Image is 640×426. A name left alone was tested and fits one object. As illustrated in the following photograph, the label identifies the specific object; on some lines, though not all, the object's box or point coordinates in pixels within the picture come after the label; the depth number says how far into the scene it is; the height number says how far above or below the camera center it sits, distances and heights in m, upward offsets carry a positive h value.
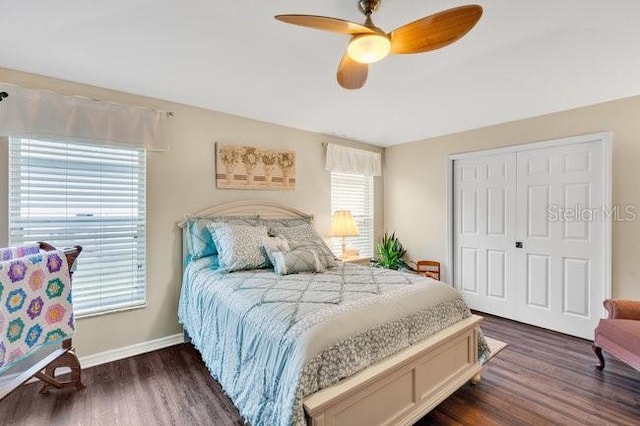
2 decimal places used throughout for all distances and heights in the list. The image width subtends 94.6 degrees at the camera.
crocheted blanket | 1.52 -0.52
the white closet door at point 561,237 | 2.91 -0.25
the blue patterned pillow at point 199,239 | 2.77 -0.26
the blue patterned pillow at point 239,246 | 2.51 -0.30
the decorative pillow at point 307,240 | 2.78 -0.29
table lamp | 3.74 -0.18
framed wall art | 3.16 +0.50
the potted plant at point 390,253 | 4.17 -0.59
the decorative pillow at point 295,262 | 2.44 -0.42
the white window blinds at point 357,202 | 4.23 +0.15
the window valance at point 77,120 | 2.18 +0.75
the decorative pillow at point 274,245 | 2.65 -0.31
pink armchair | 2.04 -0.87
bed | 1.36 -0.70
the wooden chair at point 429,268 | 4.06 -0.78
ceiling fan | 1.35 +0.90
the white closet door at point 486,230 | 3.50 -0.22
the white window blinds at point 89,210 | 2.27 +0.00
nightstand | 3.70 -0.60
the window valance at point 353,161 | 4.05 +0.75
